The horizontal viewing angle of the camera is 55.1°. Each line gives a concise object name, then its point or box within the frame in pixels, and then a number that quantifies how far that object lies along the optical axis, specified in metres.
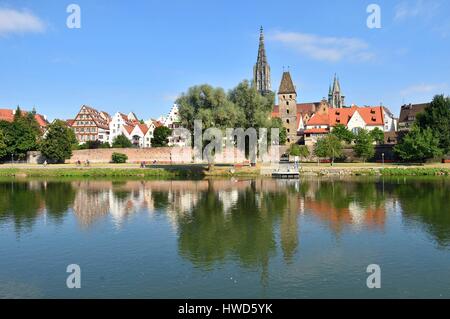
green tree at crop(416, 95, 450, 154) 67.69
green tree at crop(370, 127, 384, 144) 84.31
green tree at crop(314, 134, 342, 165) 72.88
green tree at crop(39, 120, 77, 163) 75.81
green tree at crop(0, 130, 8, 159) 73.44
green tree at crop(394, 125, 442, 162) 63.84
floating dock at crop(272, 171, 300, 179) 57.41
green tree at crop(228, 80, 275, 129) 55.22
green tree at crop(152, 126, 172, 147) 96.88
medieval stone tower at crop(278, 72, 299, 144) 97.62
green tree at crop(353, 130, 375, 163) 73.50
